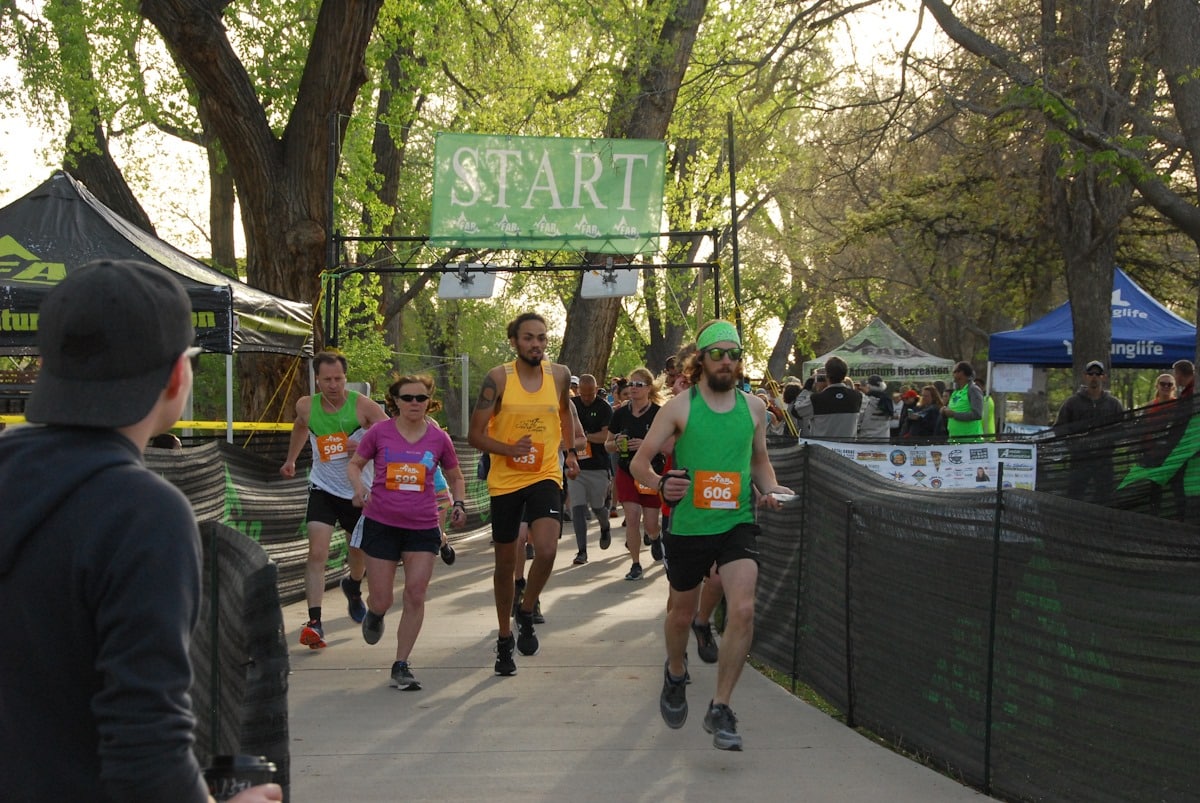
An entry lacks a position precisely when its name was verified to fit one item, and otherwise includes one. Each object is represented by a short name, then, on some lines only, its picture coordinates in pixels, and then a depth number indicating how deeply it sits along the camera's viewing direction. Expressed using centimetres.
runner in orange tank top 815
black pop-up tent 1114
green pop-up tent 3412
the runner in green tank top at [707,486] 640
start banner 1611
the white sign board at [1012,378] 2105
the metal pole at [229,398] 1235
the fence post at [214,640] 423
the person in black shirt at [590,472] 1423
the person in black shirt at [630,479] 1289
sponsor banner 1177
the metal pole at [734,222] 1587
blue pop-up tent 2047
